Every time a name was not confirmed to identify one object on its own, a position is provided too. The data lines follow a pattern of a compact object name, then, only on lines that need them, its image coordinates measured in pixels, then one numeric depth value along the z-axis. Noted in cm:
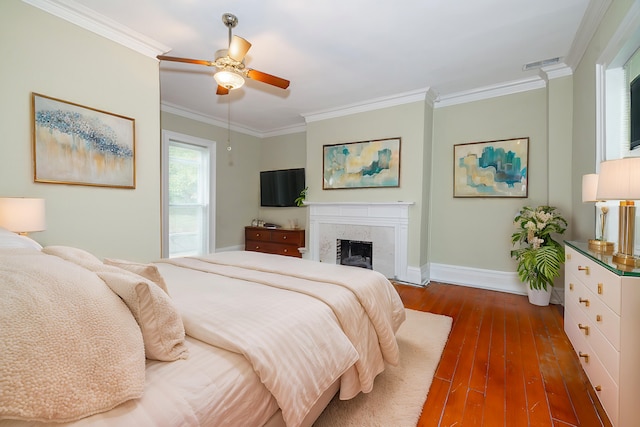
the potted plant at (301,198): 496
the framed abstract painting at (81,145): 215
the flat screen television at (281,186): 534
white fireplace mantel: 392
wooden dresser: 505
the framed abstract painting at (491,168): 353
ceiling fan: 210
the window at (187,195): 449
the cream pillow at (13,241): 139
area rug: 142
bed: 60
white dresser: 123
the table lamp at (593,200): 176
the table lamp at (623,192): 140
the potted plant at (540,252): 281
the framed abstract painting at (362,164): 405
